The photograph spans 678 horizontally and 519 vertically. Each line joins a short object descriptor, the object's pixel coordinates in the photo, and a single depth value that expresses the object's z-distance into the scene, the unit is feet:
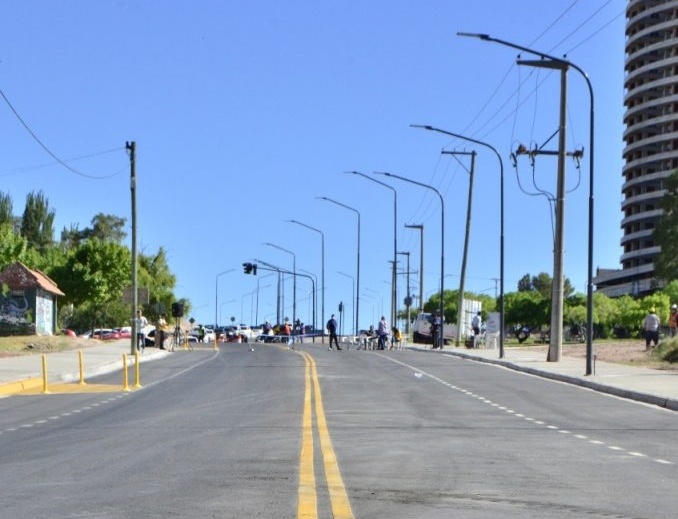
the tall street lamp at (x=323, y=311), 372.17
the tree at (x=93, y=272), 335.26
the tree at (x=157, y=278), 398.93
